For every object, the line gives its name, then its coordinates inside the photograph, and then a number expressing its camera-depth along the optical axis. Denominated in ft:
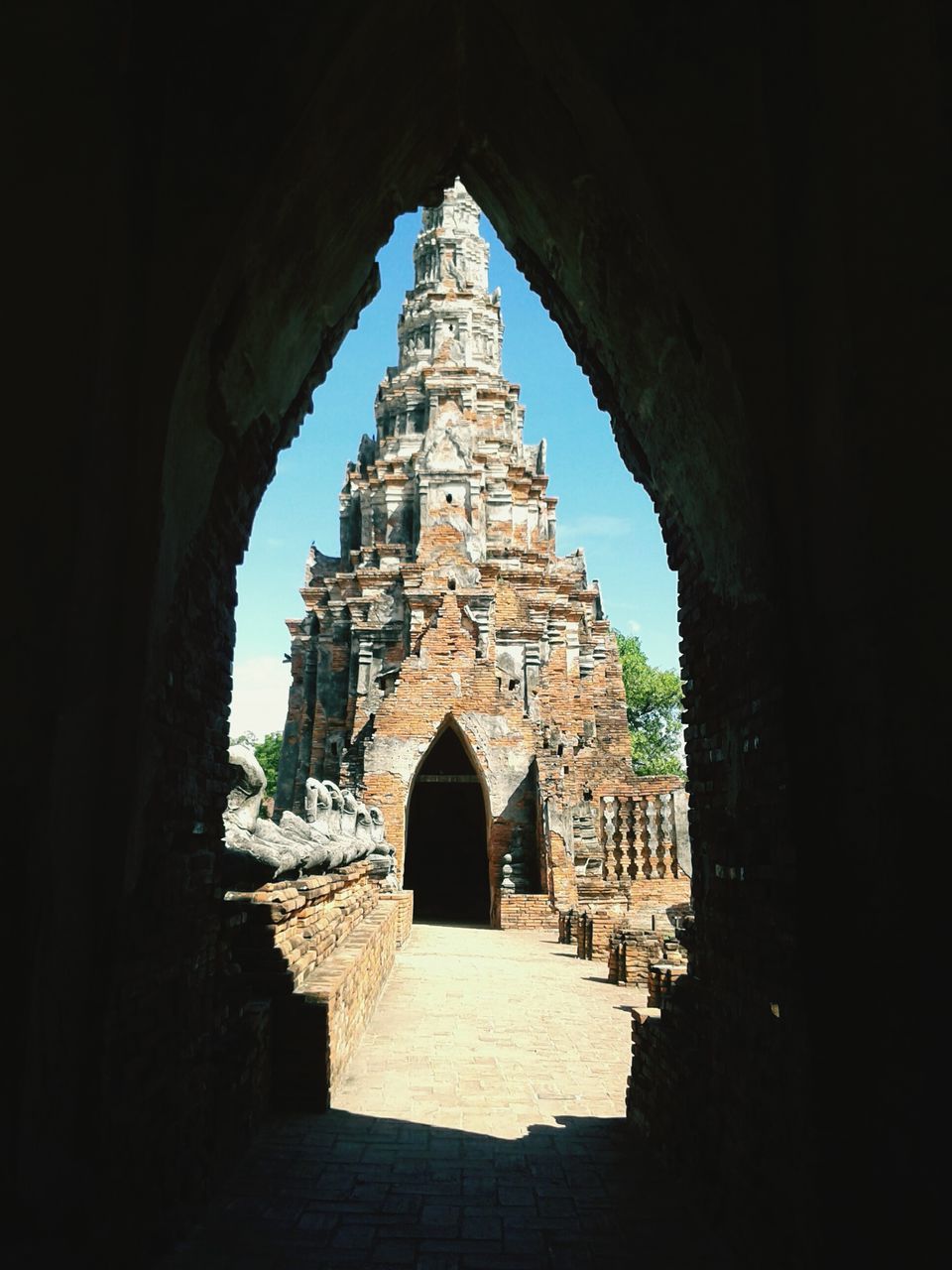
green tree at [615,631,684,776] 141.69
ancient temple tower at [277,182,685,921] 59.26
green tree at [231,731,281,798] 150.30
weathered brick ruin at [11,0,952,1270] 9.32
